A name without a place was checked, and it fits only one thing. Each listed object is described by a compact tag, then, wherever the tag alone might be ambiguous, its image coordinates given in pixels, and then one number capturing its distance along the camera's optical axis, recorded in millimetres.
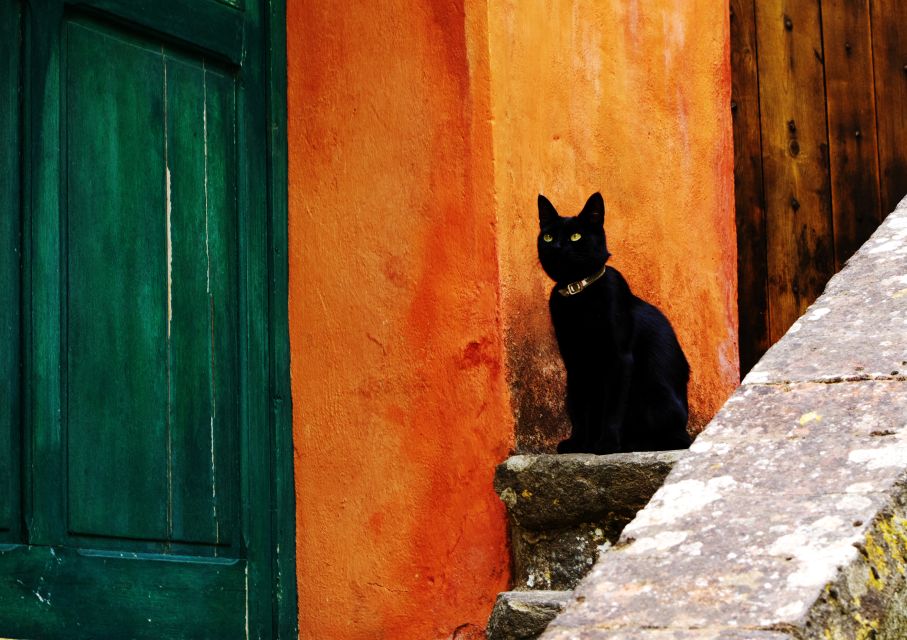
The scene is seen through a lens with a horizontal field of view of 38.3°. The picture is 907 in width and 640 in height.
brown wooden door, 4176
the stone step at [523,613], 2629
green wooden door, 2691
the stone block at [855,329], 1935
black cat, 3145
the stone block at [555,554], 2750
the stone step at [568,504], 2660
